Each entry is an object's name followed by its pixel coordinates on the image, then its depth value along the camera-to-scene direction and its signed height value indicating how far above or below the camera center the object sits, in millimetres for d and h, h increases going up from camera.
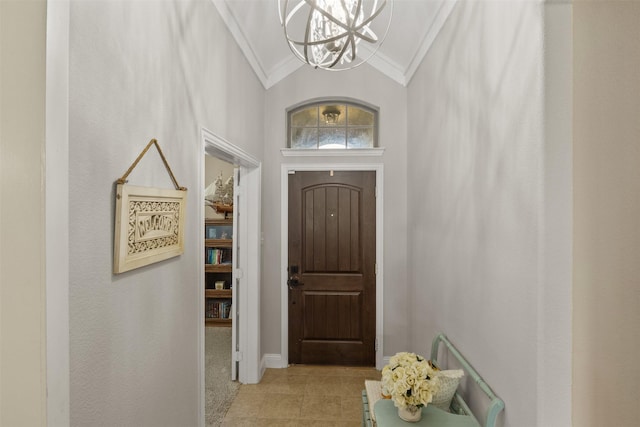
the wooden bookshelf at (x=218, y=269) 5070 -775
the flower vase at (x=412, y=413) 1639 -899
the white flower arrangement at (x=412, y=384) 1602 -761
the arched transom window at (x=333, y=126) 3793 +913
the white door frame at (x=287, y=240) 3633 -269
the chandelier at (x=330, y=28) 1200 +705
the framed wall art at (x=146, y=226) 1255 -51
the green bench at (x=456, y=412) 1453 -937
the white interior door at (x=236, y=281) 3359 -628
